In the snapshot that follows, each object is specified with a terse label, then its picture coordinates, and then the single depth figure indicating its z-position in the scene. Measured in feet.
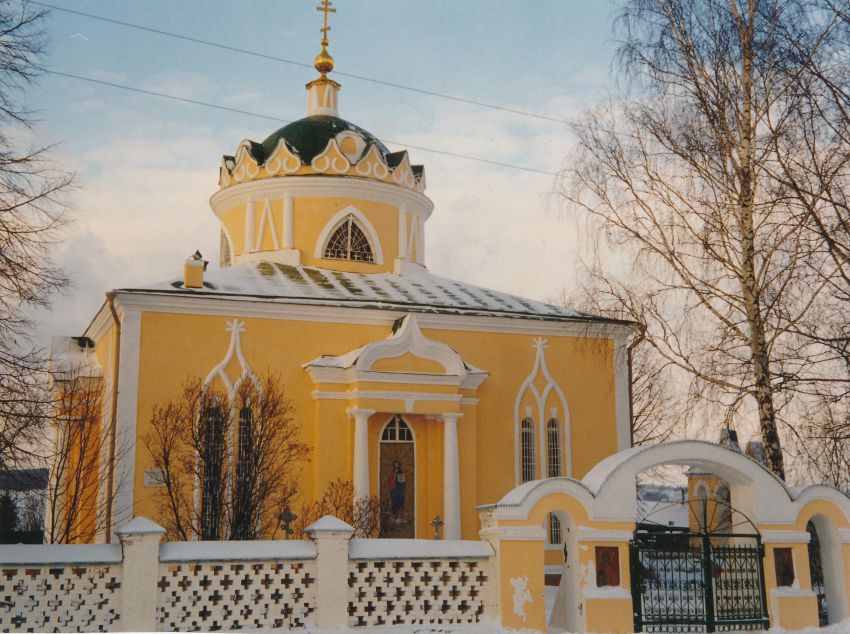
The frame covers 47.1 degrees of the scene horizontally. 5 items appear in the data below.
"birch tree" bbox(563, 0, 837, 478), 44.88
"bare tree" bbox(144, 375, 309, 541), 53.21
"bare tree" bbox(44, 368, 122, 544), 57.77
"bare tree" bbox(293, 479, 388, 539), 55.11
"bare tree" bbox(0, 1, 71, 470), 38.11
